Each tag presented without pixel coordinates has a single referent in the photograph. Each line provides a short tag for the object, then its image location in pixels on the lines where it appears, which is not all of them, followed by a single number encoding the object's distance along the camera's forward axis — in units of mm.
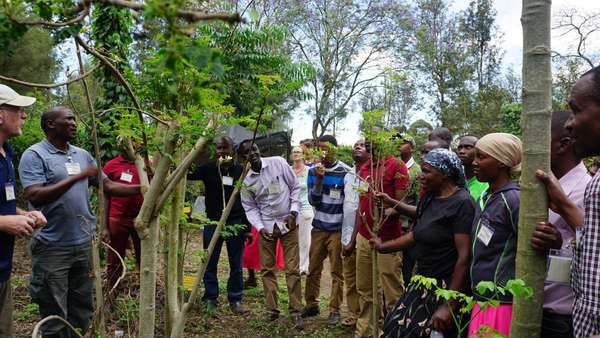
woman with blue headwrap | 2949
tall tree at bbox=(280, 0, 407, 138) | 23859
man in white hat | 2930
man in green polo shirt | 4293
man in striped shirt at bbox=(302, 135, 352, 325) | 5441
